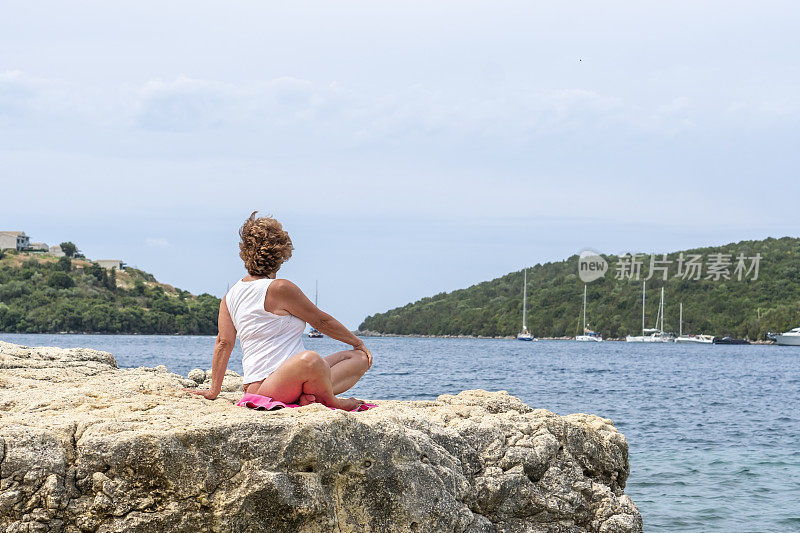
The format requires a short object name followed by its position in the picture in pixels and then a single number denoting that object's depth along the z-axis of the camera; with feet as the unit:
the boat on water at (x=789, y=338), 309.83
